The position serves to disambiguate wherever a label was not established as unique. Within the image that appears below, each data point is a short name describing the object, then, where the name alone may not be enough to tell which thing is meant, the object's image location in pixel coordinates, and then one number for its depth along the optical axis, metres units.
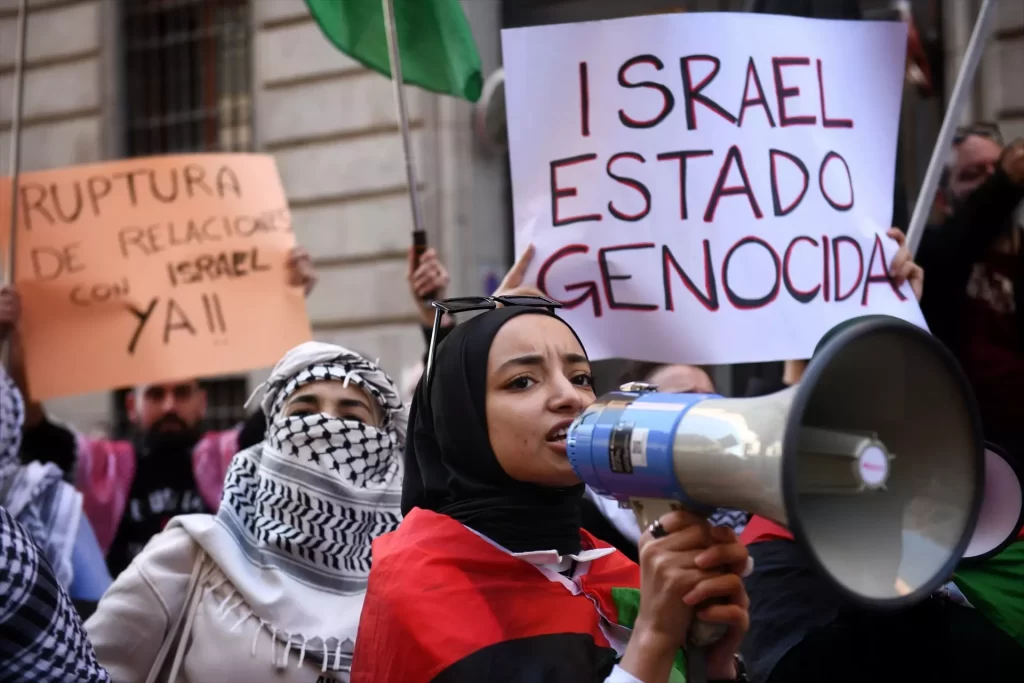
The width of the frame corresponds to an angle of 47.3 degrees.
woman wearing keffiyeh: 2.76
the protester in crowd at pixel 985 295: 3.55
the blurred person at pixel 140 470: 4.51
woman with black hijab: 1.91
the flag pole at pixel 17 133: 4.04
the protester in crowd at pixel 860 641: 2.22
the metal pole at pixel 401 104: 3.15
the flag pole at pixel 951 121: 2.97
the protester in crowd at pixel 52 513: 3.76
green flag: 3.56
